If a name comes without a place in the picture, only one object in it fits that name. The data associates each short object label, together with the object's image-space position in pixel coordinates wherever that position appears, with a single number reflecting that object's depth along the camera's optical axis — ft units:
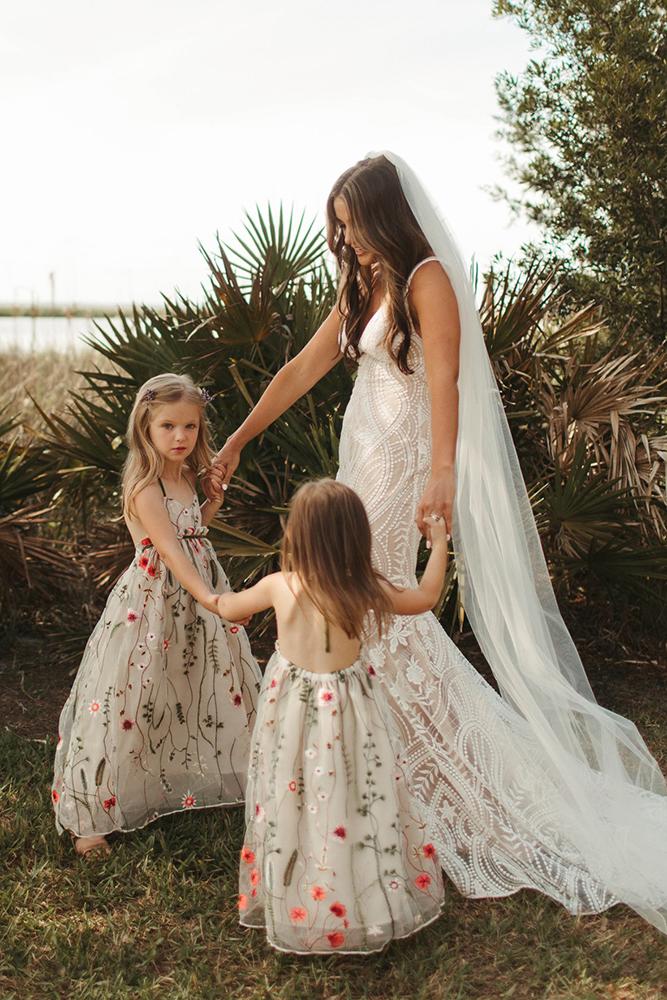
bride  11.76
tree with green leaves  21.54
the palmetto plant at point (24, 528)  19.53
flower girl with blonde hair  12.25
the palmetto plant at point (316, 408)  17.44
